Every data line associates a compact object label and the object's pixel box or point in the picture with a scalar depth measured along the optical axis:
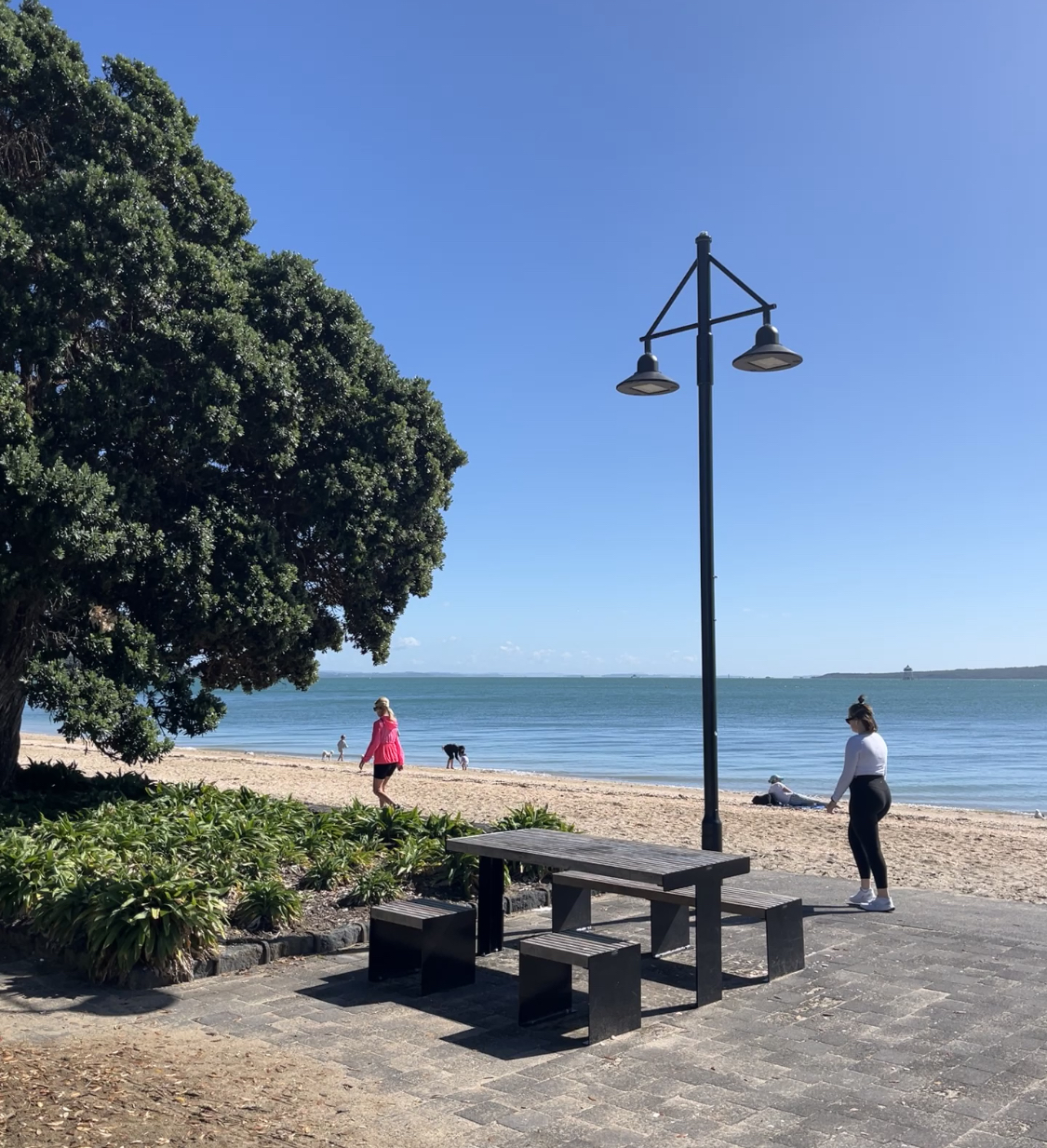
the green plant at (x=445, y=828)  9.10
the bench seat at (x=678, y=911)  6.30
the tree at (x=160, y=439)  9.32
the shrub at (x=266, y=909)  6.93
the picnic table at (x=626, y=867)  5.65
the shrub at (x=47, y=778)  11.12
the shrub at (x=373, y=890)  7.67
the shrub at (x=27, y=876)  6.83
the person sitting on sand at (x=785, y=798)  23.62
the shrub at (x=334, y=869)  7.94
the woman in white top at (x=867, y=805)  8.18
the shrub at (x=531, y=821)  9.55
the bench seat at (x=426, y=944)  6.01
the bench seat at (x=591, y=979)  5.20
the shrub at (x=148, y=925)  6.04
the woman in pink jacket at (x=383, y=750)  12.52
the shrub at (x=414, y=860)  8.18
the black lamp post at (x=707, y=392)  8.09
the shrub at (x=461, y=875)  8.11
